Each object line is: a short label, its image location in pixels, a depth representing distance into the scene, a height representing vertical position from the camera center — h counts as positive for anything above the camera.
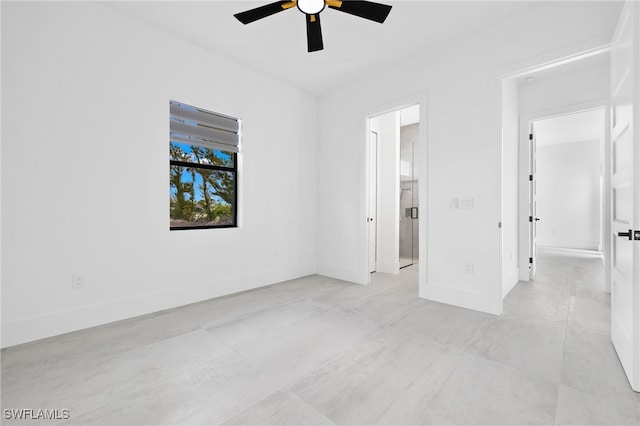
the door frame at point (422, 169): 3.22 +0.46
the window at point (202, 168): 3.15 +0.50
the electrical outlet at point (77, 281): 2.41 -0.61
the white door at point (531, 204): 4.02 +0.08
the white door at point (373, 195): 4.46 +0.23
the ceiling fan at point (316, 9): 2.01 +1.47
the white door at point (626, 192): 1.61 +0.11
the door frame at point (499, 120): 2.61 +0.87
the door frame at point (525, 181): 3.72 +0.40
